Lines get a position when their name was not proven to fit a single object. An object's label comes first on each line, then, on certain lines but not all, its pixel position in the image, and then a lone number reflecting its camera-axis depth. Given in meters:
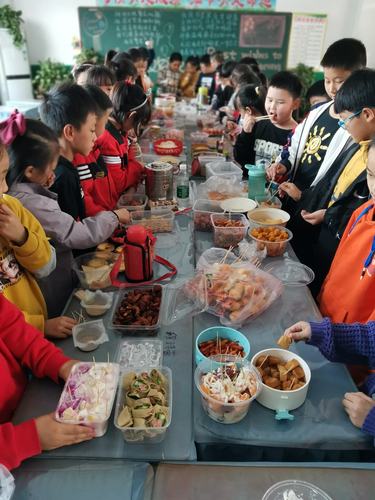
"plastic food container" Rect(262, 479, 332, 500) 0.77
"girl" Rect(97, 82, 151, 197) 2.19
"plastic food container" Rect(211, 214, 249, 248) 1.73
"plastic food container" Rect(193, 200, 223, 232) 1.91
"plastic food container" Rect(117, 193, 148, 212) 2.08
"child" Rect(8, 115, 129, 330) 1.32
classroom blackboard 6.68
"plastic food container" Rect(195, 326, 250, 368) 1.13
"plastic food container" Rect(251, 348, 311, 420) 0.93
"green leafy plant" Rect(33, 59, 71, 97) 6.89
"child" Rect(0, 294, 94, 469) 0.82
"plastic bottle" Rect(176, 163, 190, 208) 2.17
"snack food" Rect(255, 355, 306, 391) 0.97
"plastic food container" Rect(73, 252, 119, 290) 1.41
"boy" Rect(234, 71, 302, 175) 2.64
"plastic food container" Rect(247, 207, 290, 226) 1.81
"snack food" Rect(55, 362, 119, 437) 0.86
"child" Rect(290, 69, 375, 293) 1.59
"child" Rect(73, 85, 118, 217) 1.87
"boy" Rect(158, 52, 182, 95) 6.29
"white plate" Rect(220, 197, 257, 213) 1.92
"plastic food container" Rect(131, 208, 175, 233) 1.88
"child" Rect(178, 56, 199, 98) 6.50
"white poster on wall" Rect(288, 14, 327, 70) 6.71
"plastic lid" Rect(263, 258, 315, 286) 1.51
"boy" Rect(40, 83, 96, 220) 1.62
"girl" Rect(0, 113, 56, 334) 1.18
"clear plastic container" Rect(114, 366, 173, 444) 0.85
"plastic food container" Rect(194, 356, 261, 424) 0.90
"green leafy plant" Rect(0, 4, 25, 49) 6.18
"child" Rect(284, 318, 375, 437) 1.07
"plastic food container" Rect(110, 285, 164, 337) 1.17
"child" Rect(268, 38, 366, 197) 2.09
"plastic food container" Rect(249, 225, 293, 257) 1.63
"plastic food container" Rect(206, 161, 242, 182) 2.50
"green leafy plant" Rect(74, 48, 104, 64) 6.72
